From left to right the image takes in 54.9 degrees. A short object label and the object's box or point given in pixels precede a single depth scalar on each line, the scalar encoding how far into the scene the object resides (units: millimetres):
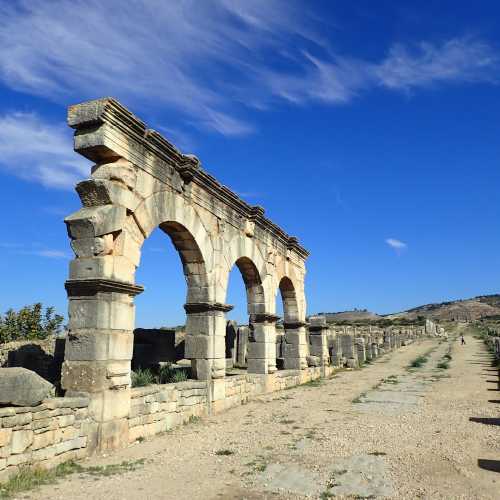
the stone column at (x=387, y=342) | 29742
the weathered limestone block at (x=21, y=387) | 4941
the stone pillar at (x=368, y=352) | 23225
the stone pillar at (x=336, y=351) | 19375
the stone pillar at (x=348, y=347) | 19922
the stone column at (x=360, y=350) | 21434
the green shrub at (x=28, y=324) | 18203
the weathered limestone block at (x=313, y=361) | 16656
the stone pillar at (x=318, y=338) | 17102
